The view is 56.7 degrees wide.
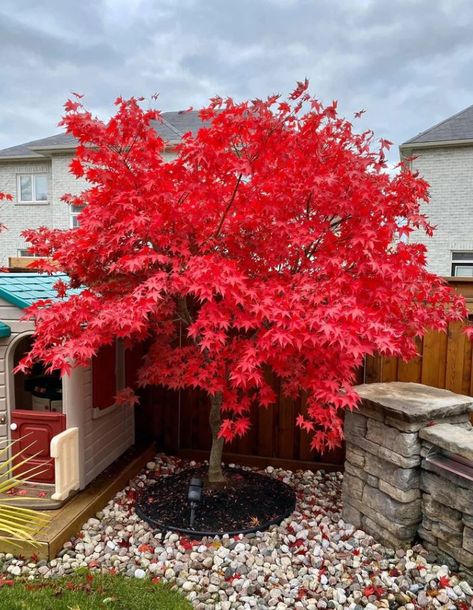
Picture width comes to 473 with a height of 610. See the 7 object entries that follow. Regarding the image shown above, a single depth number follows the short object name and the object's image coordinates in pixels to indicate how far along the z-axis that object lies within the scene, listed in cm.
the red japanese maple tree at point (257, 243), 261
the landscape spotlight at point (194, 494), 321
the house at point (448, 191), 1093
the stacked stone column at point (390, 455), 289
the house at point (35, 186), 1505
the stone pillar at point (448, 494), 261
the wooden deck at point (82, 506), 292
